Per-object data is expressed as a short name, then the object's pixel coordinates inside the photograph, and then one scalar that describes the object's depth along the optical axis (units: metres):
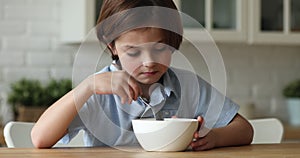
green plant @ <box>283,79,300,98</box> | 3.31
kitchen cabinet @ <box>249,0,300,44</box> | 3.11
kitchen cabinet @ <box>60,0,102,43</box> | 2.85
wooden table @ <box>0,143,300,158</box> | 1.15
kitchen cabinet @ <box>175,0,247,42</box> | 3.07
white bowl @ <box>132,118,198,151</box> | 1.18
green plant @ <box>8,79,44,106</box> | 2.78
